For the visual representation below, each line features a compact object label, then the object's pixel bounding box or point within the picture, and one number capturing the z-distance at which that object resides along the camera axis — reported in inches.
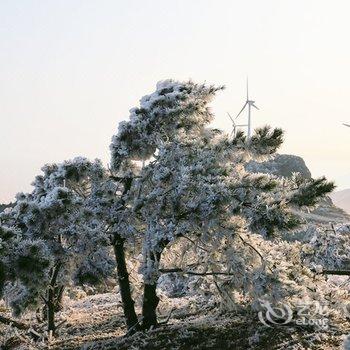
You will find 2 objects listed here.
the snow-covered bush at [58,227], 401.1
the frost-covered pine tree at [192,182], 518.6
